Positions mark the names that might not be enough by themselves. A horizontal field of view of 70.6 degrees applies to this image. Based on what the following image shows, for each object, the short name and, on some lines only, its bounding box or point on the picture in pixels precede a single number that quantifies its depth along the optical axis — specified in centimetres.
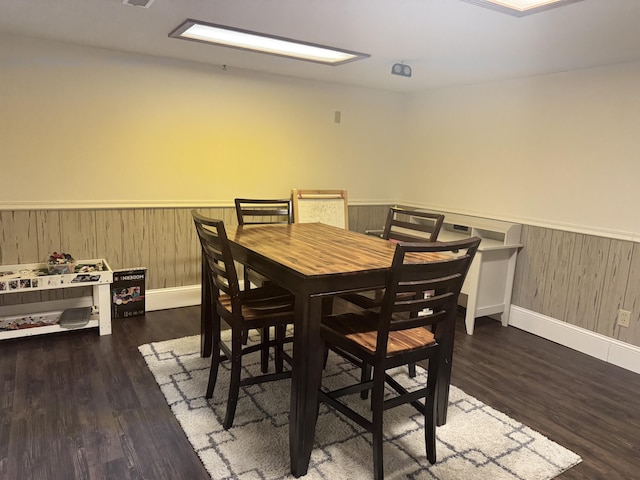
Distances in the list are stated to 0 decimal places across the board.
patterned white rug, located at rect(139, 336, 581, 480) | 192
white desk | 361
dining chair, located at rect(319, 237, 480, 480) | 171
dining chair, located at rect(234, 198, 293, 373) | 262
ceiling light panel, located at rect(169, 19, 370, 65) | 264
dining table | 181
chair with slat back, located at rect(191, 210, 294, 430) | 209
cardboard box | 357
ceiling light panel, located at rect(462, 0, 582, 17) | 191
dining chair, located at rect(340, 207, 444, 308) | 264
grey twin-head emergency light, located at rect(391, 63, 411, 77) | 338
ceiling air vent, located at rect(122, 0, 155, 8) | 223
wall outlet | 312
